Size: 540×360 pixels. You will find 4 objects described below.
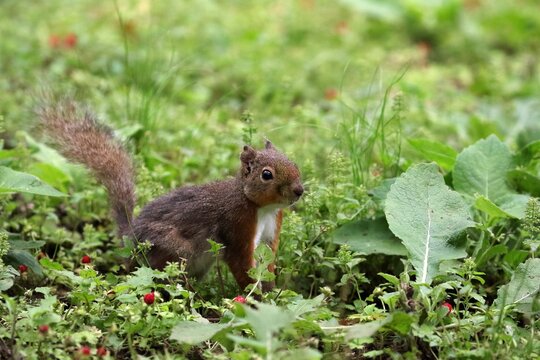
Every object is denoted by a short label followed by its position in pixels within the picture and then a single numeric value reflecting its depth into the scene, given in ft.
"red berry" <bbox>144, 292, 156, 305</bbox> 23.77
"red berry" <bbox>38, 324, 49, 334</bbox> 21.90
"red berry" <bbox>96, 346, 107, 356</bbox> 22.61
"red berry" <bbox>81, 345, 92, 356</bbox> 22.00
